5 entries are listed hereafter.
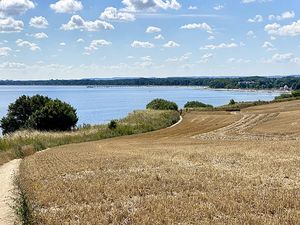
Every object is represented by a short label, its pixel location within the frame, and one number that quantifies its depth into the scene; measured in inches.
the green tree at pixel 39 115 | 3122.5
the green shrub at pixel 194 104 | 4729.3
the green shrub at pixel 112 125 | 2617.6
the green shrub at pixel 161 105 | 4013.3
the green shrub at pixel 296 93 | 4857.0
